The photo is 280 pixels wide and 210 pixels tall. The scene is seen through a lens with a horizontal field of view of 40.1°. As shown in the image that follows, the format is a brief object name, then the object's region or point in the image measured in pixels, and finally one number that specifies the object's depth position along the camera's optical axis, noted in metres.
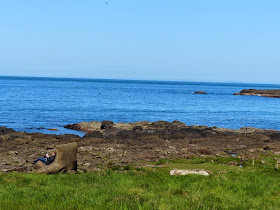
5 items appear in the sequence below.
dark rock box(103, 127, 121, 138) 47.58
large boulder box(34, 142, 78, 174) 21.45
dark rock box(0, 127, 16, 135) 48.31
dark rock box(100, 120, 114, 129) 59.84
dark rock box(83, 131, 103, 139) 44.44
